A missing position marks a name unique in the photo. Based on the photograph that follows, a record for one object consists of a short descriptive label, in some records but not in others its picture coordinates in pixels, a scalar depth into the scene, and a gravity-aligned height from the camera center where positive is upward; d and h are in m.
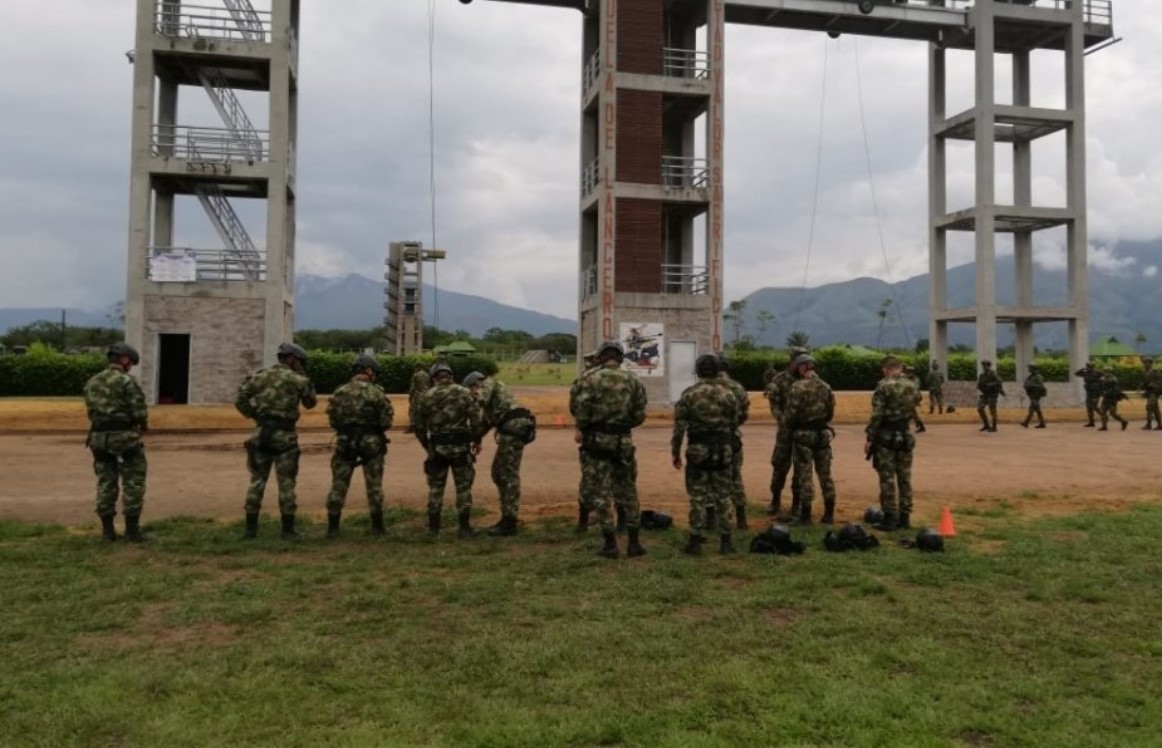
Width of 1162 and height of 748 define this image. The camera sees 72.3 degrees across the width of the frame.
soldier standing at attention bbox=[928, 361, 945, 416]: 27.94 +0.26
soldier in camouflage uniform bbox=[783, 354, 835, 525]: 9.04 -0.45
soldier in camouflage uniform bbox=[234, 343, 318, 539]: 8.34 -0.48
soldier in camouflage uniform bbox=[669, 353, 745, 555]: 7.75 -0.56
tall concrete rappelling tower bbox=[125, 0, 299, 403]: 24.59 +5.61
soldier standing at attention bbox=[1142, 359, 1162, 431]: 22.47 +0.22
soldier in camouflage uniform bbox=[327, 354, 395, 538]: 8.52 -0.53
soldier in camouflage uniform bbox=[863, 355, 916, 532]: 8.95 -0.54
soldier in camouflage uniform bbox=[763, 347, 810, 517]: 9.54 -0.56
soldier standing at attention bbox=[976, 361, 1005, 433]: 22.77 +0.25
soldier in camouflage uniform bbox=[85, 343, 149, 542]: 8.16 -0.54
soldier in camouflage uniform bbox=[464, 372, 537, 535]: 8.77 -0.45
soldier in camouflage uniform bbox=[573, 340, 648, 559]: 7.73 -0.39
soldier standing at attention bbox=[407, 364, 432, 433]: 14.50 +0.25
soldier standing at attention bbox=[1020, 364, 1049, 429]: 23.62 +0.23
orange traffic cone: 8.38 -1.37
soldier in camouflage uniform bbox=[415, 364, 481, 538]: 8.65 -0.51
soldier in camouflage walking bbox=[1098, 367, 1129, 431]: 22.95 +0.10
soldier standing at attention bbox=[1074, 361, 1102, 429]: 23.66 +0.34
